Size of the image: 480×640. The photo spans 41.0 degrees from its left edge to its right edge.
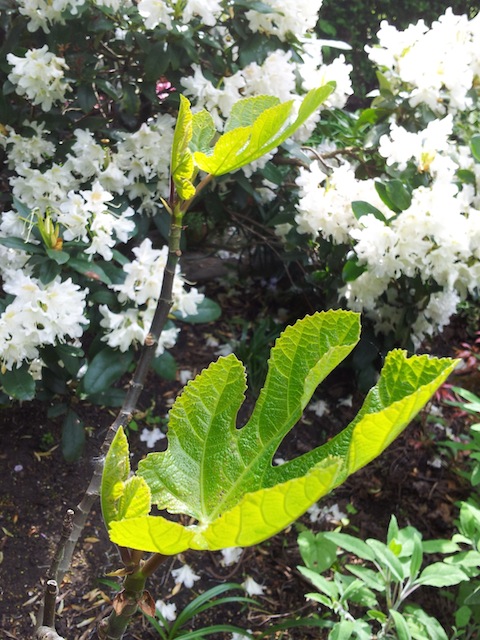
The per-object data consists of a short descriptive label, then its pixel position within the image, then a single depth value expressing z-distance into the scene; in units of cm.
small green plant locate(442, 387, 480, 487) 182
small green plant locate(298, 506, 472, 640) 150
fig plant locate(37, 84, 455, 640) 32
